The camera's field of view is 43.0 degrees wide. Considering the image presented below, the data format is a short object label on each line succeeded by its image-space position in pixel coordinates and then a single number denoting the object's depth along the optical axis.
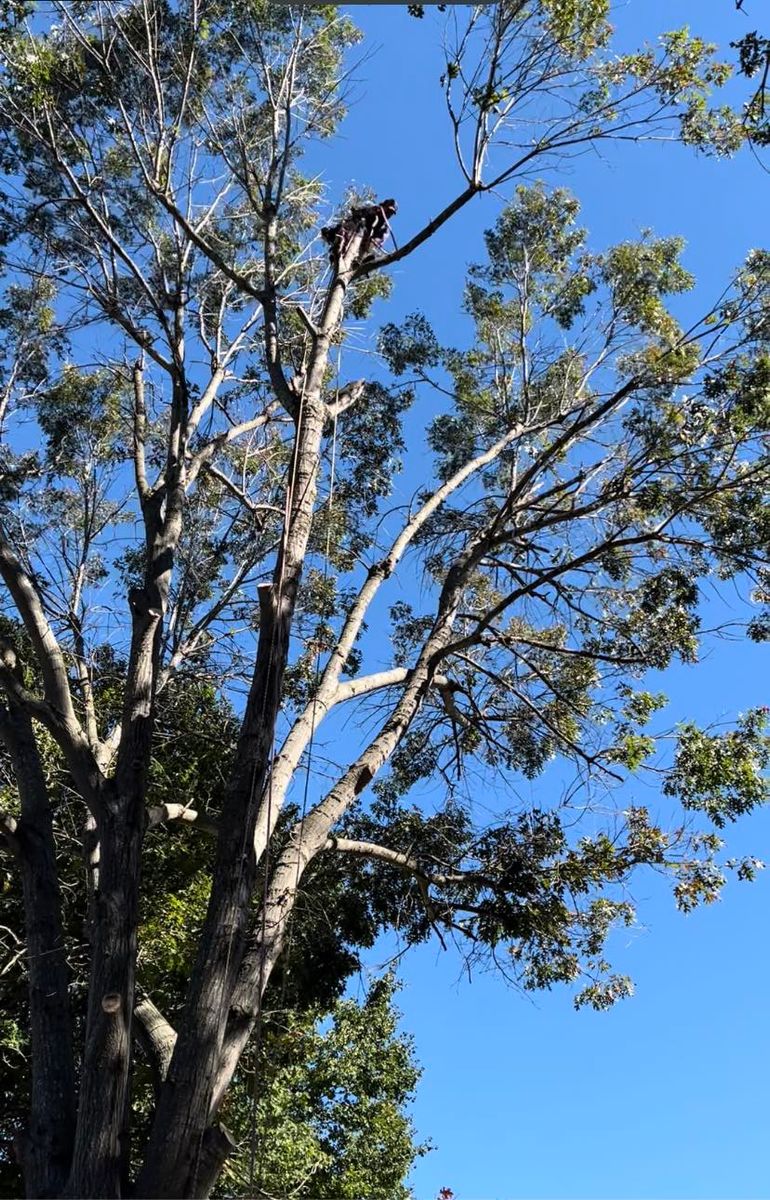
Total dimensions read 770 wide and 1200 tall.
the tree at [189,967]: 7.54
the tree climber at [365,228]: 6.54
